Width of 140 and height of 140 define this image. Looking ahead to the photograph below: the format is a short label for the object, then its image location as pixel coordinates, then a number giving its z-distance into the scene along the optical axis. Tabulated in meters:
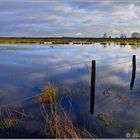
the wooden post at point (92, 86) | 6.12
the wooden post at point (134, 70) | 9.09
